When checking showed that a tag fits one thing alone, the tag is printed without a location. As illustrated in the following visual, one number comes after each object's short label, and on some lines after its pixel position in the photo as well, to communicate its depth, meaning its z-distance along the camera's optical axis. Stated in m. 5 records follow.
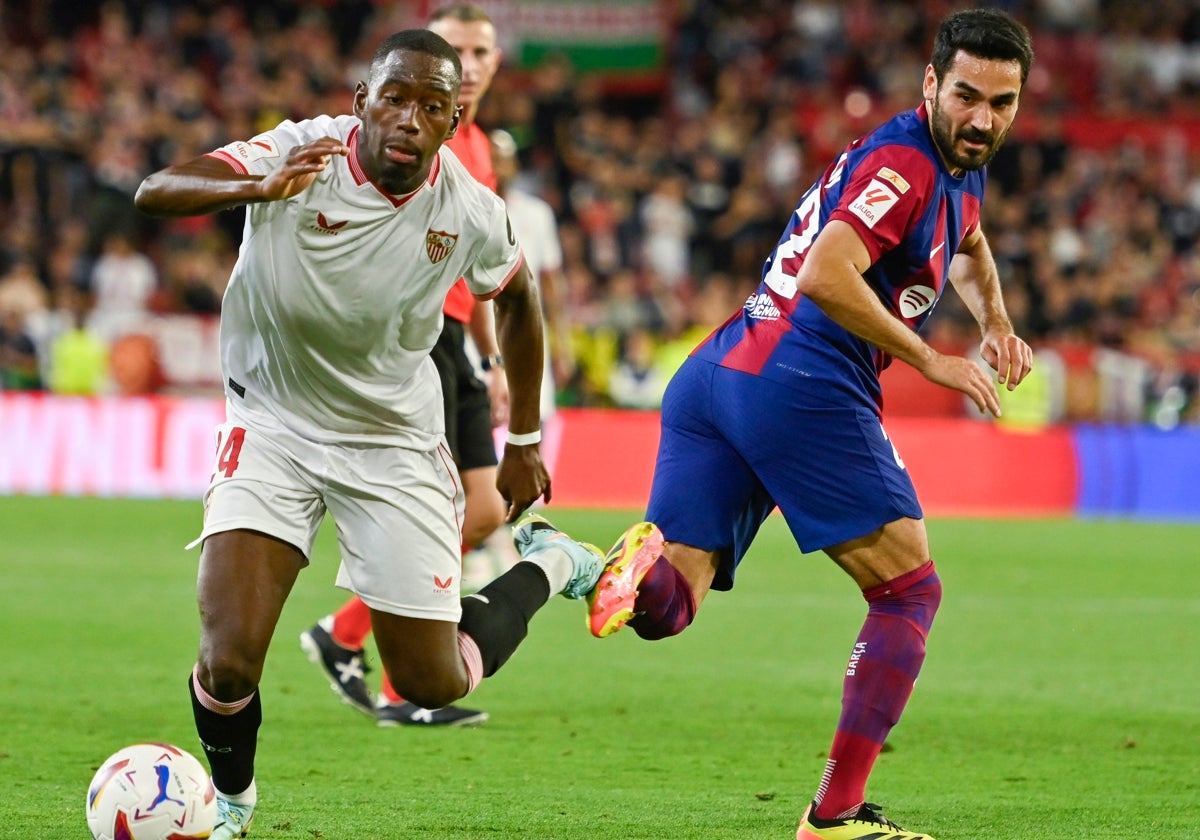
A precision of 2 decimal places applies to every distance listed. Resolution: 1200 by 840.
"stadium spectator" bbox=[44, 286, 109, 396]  32.84
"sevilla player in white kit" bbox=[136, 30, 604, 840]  8.75
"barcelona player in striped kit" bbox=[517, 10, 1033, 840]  8.96
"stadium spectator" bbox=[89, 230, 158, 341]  34.81
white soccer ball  8.34
